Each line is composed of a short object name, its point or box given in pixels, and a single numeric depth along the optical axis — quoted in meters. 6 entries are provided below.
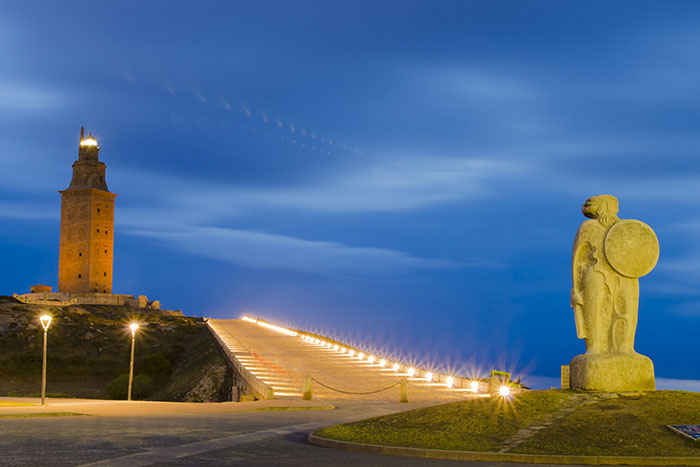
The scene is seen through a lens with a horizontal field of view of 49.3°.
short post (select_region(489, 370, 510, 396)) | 27.16
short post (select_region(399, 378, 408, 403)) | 26.47
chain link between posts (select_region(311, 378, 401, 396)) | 28.27
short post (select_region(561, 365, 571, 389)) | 31.59
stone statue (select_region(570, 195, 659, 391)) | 16.66
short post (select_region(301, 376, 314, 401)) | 26.17
